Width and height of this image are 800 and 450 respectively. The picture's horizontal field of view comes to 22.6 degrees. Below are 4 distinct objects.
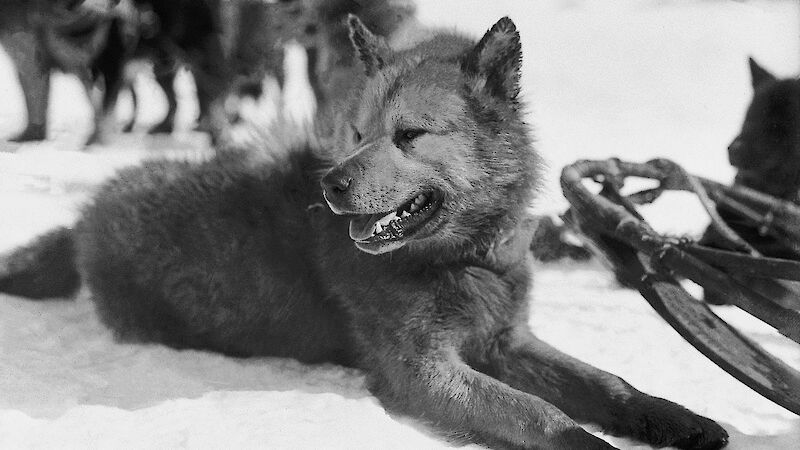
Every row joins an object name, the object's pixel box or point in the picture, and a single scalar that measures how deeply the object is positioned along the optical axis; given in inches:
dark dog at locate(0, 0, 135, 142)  125.5
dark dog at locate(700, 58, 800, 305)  113.0
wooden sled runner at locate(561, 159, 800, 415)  98.5
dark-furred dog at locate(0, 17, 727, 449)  96.2
